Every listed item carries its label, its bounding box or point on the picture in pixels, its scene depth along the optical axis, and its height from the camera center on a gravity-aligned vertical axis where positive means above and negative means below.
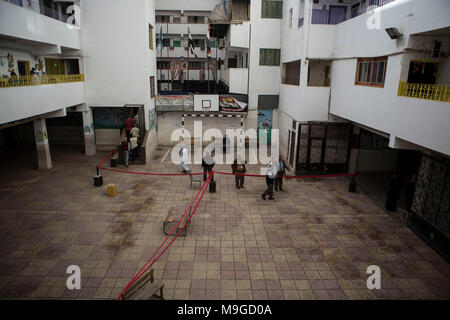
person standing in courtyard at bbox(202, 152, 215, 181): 15.19 -3.78
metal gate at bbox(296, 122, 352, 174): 16.50 -3.14
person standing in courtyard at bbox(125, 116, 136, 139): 19.33 -2.45
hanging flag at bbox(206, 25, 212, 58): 21.98 +2.74
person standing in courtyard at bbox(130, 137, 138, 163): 18.09 -3.66
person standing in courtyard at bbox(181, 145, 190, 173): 16.58 -3.96
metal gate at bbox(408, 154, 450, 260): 9.70 -3.77
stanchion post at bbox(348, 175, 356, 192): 14.58 -4.50
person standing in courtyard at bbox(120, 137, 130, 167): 17.64 -3.61
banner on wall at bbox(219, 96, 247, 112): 21.98 -1.33
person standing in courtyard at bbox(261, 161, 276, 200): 13.21 -3.90
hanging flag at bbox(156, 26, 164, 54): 21.61 +2.85
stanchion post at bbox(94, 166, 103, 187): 14.51 -4.45
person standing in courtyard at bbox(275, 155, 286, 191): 14.29 -4.00
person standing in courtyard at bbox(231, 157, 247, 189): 14.82 -4.01
